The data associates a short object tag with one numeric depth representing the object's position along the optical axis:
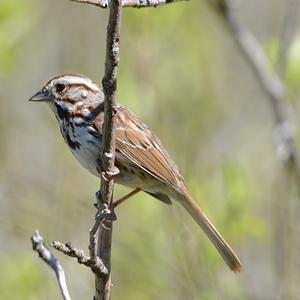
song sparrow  9.50
